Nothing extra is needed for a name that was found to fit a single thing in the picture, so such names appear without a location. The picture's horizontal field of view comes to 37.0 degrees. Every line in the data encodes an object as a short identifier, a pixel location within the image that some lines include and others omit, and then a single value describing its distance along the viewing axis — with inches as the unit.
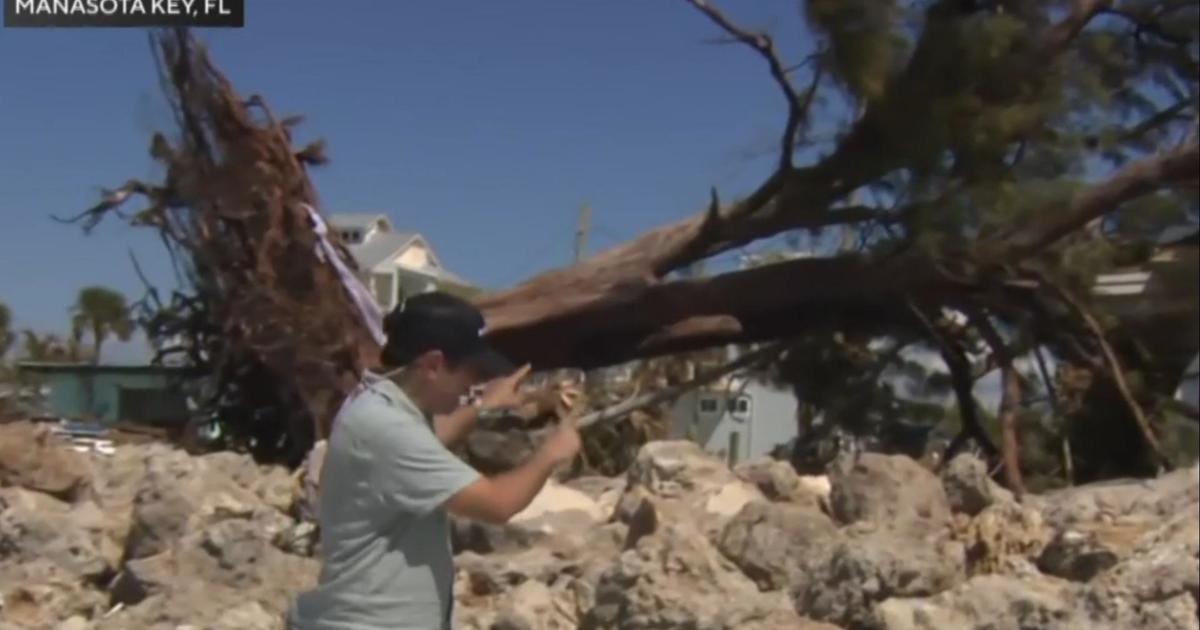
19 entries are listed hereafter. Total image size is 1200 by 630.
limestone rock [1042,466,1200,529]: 229.9
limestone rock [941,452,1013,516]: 242.5
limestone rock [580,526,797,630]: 195.2
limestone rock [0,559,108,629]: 230.1
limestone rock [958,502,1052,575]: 220.8
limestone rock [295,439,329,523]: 253.6
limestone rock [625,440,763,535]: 251.4
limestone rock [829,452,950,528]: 233.9
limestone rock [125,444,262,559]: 247.3
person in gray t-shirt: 107.0
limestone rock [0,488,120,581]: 243.8
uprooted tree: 326.3
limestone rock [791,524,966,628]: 200.2
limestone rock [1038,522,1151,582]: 209.6
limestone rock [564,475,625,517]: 277.5
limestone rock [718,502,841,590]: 214.4
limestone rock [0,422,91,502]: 266.7
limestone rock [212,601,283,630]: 209.9
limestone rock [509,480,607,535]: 252.8
